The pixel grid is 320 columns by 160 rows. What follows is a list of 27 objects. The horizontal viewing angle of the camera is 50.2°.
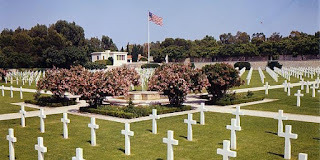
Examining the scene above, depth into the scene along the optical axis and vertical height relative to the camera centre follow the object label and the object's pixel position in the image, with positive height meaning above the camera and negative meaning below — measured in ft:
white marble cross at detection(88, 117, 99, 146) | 35.18 -6.65
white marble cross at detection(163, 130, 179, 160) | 27.56 -6.23
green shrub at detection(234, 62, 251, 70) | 235.40 +0.78
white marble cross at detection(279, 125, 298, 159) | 28.88 -6.26
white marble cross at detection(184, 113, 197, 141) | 36.05 -6.28
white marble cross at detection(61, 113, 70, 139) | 39.26 -7.25
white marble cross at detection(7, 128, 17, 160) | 30.55 -6.87
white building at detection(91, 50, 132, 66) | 278.26 +9.14
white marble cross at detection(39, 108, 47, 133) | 42.57 -7.13
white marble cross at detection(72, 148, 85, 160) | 22.39 -5.69
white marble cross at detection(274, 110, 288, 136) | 36.20 -5.67
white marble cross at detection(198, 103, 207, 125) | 45.24 -6.56
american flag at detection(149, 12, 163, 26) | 164.19 +23.17
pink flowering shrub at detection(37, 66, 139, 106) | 56.90 -2.95
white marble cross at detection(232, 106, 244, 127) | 39.72 -5.44
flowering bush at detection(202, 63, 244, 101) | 65.00 -2.22
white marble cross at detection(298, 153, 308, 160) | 22.45 -5.98
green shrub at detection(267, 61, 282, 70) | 217.68 +1.18
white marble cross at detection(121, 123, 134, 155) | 31.68 -6.58
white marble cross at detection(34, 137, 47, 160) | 26.91 -6.41
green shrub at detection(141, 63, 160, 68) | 224.78 +1.16
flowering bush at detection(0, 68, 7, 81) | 128.73 -1.95
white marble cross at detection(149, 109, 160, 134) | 40.78 -6.43
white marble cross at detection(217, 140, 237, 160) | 23.37 -5.88
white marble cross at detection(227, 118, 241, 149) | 31.80 -5.98
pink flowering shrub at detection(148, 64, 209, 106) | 57.31 -2.54
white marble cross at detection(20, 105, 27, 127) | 46.98 -6.97
